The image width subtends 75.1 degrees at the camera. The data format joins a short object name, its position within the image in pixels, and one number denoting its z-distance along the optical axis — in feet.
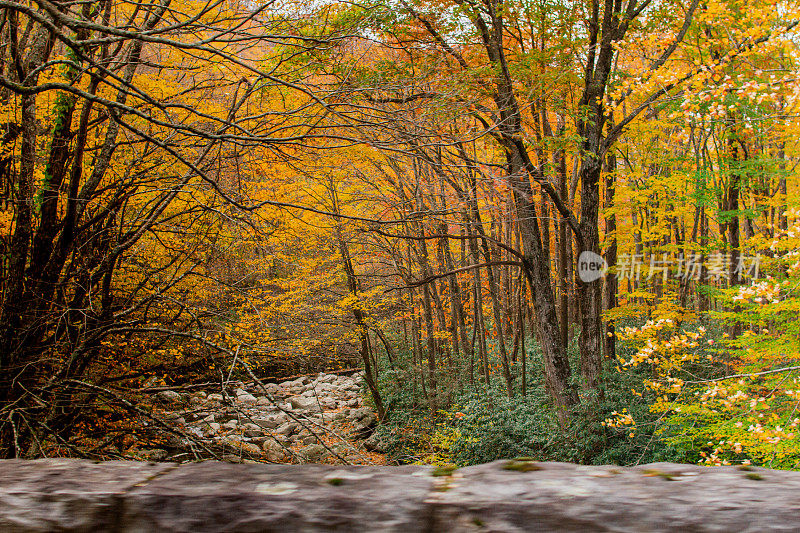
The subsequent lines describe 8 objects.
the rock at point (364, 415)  54.95
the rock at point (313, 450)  38.08
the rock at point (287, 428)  48.31
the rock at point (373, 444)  45.57
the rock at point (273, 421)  48.16
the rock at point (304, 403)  51.58
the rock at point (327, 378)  74.74
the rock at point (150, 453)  24.30
